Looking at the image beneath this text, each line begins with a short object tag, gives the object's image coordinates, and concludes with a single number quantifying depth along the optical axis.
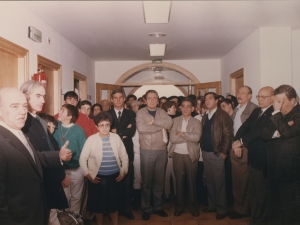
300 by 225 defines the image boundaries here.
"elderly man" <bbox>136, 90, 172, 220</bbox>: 3.58
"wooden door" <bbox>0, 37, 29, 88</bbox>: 2.91
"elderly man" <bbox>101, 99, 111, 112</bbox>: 5.27
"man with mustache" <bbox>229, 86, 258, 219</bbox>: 3.64
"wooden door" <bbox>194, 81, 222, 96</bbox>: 6.67
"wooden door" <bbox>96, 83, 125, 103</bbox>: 6.89
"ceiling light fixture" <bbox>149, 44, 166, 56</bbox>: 5.40
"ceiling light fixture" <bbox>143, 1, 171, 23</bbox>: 2.94
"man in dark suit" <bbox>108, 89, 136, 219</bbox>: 3.64
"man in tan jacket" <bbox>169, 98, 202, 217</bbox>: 3.63
